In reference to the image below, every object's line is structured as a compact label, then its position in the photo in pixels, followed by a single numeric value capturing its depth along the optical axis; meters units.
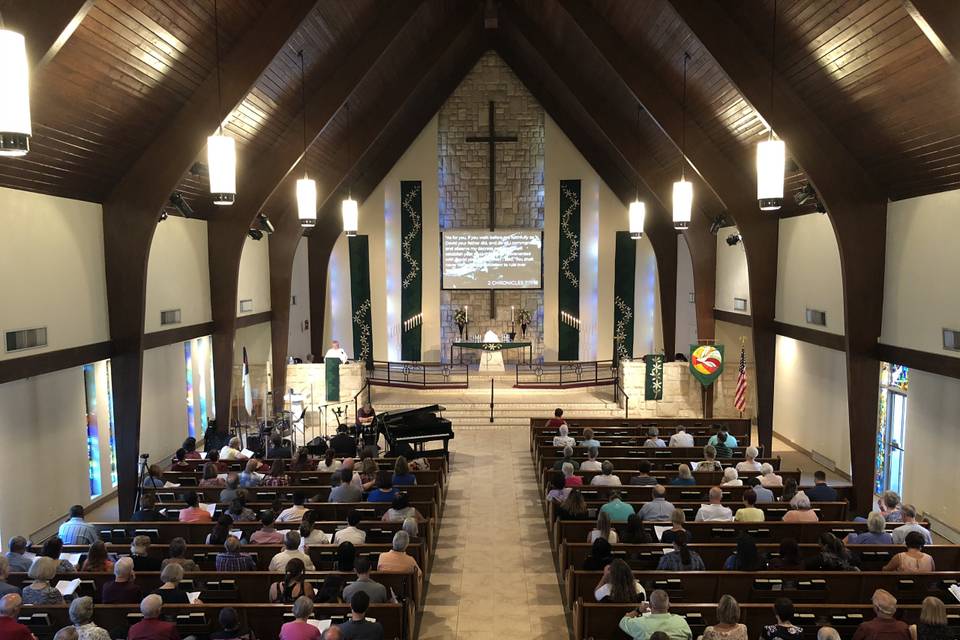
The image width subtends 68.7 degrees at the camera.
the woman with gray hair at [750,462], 9.05
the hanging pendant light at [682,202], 10.90
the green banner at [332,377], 15.55
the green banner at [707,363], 13.38
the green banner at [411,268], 20.27
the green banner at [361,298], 20.36
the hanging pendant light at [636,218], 13.13
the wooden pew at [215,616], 5.06
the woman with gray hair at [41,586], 5.29
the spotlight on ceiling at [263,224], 13.43
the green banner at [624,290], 20.19
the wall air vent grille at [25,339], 7.95
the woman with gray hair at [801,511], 7.15
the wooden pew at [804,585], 5.68
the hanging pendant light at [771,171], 7.45
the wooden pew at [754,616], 5.00
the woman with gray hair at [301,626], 4.64
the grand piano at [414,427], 11.39
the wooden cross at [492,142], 19.67
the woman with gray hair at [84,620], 4.56
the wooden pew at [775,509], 7.66
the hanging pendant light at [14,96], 3.85
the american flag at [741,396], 13.19
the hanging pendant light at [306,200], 10.38
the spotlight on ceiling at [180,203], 10.07
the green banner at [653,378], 14.88
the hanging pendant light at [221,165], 7.54
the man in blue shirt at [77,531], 6.77
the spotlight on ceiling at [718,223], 14.17
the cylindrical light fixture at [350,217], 13.53
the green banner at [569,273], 20.25
